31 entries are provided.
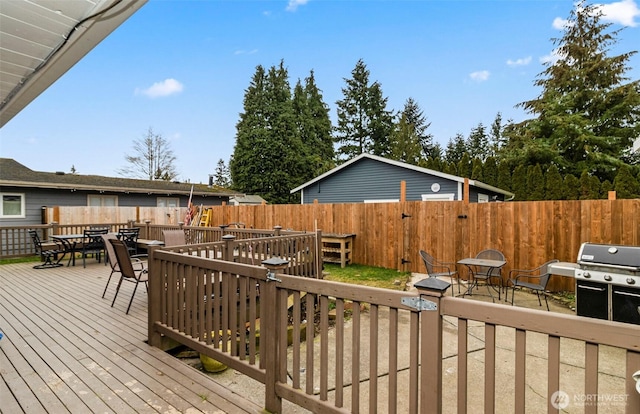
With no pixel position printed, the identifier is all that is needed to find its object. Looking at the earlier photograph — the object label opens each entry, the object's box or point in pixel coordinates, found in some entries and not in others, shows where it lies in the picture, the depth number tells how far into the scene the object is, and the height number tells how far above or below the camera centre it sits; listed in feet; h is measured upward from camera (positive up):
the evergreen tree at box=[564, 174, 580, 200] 39.75 +2.10
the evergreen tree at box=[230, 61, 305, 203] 82.17 +14.83
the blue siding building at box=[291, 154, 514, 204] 36.72 +2.51
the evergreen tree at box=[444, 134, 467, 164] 108.27 +19.39
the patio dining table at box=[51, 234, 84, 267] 25.89 -3.32
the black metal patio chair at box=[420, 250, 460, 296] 19.03 -4.13
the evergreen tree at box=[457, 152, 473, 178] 52.24 +6.03
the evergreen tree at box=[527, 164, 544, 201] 42.52 +2.79
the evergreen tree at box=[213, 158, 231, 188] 149.94 +14.76
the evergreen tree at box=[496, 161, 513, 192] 47.91 +4.04
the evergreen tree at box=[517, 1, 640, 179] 48.98 +16.16
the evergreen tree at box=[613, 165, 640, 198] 36.83 +2.07
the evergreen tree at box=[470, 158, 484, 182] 49.95 +5.16
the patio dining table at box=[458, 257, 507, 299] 16.78 -3.19
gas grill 11.39 -2.92
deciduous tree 84.80 +12.38
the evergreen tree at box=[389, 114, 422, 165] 86.84 +16.60
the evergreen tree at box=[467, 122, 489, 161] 109.60 +22.38
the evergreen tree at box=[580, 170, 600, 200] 38.20 +2.15
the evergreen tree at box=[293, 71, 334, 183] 86.89 +22.55
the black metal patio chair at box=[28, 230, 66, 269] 26.02 -3.96
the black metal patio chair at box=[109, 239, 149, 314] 14.17 -2.57
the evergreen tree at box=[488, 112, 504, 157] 110.01 +26.79
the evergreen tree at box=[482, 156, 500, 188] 49.55 +5.05
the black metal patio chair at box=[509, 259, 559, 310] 15.20 -4.02
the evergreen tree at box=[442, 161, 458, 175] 53.78 +5.98
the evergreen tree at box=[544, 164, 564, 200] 40.63 +2.43
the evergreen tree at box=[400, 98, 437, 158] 107.86 +25.81
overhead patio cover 5.15 +3.16
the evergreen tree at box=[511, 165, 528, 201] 45.19 +3.01
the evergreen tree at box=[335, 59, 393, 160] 91.35 +25.43
